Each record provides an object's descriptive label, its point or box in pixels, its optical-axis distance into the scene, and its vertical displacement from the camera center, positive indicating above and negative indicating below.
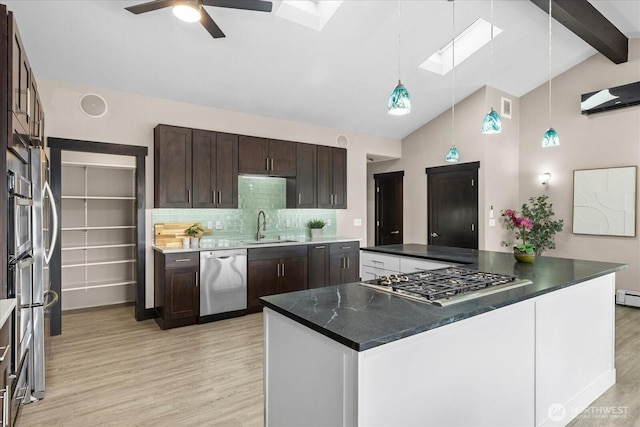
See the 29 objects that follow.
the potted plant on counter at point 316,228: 5.80 -0.24
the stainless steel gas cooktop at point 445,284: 1.83 -0.41
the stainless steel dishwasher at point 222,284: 4.28 -0.85
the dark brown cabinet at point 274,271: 4.62 -0.77
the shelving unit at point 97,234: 4.67 -0.28
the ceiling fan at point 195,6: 2.56 +1.51
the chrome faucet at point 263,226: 5.32 -0.19
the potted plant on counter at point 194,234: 4.49 -0.26
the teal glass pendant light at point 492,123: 2.97 +0.73
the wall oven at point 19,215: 1.99 -0.01
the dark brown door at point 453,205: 6.00 +0.13
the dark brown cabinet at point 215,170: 4.50 +0.55
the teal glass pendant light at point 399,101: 2.33 +0.72
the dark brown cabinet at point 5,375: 1.56 -0.74
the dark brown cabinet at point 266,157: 4.86 +0.78
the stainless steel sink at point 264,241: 4.88 -0.40
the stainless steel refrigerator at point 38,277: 2.57 -0.46
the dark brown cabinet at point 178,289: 4.07 -0.87
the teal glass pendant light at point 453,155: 4.16 +0.66
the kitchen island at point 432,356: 1.39 -0.67
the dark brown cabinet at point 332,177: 5.63 +0.56
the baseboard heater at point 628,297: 5.10 -1.20
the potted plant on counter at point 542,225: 5.83 -0.20
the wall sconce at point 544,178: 5.97 +0.58
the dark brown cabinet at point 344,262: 5.41 -0.76
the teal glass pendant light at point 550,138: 3.28 +0.68
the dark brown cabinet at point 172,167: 4.28 +0.55
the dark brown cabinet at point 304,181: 5.36 +0.48
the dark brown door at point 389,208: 7.25 +0.10
